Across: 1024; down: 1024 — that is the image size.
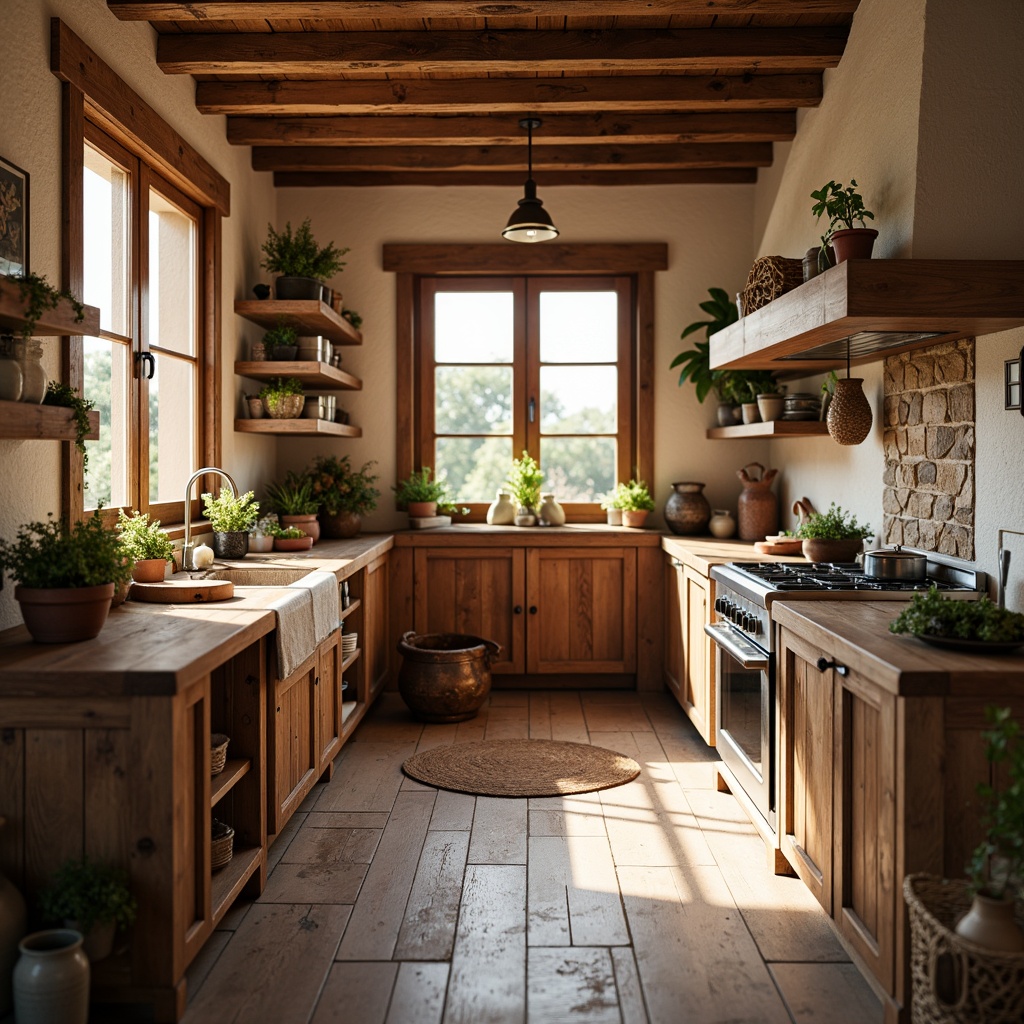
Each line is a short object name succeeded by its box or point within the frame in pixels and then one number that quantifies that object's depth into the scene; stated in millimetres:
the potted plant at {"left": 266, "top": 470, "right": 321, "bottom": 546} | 5133
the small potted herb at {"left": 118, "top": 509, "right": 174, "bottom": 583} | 3455
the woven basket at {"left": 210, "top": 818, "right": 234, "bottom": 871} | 2854
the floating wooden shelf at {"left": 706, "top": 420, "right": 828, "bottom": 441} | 4578
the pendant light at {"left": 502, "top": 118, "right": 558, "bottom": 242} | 4961
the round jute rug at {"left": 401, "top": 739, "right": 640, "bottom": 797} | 4043
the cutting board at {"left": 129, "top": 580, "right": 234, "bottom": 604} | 3283
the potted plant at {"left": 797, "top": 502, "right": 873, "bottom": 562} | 4102
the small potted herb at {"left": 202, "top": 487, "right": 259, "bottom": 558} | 4316
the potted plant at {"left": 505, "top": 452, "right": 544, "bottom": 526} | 5867
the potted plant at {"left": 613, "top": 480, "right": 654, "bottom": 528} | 5801
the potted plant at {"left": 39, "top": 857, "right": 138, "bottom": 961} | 2223
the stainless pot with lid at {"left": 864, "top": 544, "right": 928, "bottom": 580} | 3531
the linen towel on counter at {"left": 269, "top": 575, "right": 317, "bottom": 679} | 3172
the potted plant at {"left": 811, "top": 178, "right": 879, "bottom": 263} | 3227
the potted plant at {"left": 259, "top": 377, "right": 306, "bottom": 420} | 5008
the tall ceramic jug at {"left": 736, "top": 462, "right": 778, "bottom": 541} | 5430
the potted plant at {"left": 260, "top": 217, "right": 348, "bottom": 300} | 5035
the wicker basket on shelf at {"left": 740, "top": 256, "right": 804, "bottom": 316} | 3828
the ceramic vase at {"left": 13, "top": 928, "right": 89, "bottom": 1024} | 2141
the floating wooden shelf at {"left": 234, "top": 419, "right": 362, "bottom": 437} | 4996
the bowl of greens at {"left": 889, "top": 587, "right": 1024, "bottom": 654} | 2381
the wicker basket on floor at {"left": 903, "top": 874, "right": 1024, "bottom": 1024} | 1880
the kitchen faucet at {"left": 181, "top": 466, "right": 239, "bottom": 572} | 3713
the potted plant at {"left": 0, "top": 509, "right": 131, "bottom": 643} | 2557
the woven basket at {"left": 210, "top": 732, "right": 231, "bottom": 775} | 2873
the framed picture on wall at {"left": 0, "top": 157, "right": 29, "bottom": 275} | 2828
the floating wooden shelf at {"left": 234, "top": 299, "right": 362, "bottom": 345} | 4918
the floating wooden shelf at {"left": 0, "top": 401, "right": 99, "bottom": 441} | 2463
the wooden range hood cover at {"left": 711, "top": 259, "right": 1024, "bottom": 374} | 2928
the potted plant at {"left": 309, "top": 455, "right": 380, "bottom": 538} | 5480
